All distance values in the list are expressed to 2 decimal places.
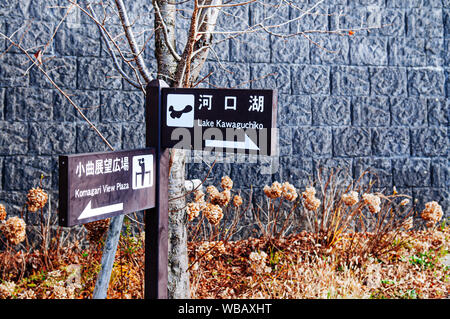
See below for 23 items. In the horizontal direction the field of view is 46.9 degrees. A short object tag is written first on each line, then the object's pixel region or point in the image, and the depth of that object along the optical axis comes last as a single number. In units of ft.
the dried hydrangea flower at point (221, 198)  14.75
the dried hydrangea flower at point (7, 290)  13.72
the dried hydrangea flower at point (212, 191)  14.85
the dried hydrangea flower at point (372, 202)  16.19
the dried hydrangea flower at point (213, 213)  13.57
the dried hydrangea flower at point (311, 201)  16.20
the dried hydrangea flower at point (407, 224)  16.71
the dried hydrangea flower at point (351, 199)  16.06
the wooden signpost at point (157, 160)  8.14
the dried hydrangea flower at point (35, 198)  14.32
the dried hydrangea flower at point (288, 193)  16.22
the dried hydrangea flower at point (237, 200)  16.19
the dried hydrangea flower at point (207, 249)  14.21
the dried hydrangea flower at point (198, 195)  14.89
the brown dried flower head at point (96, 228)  12.84
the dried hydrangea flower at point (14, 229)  13.79
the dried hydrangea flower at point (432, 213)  16.93
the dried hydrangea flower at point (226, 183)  15.70
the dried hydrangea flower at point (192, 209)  13.29
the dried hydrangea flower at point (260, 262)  14.25
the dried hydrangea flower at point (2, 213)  14.40
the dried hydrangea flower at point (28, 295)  13.74
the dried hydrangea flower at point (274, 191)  15.79
